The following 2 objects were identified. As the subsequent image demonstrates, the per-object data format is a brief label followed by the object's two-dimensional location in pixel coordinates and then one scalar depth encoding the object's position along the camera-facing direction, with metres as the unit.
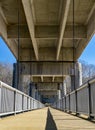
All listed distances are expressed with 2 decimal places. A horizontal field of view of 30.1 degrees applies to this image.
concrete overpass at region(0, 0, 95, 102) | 10.30
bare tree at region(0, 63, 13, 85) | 48.27
